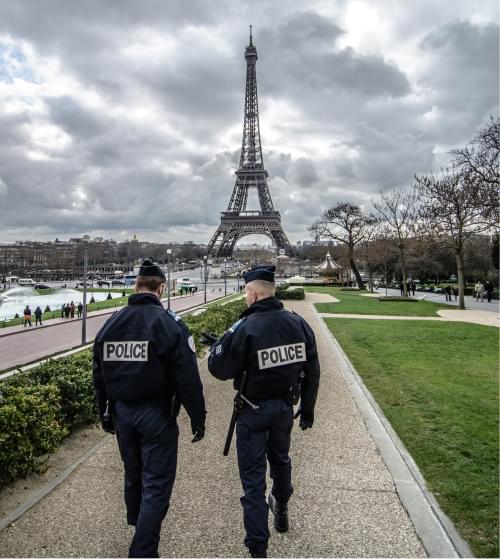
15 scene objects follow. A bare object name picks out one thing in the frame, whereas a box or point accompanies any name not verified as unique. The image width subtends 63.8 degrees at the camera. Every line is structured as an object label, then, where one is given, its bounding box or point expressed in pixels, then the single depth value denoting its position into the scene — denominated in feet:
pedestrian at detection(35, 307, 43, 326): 75.36
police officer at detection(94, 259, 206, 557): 10.14
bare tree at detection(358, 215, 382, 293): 156.56
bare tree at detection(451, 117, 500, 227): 51.37
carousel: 195.21
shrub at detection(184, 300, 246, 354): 38.41
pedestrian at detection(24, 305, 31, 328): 73.82
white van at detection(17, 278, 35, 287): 256.85
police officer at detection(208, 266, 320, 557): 10.88
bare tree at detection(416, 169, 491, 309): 76.59
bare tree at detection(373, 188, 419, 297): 113.15
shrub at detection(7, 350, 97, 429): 18.33
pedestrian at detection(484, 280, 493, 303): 102.44
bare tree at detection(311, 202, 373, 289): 151.29
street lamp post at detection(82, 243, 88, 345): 49.83
